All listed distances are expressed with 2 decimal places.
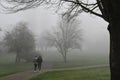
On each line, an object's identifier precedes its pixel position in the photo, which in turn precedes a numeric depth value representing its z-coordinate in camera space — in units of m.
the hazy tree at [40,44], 138.15
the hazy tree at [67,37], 57.62
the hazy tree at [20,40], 54.38
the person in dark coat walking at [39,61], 25.48
